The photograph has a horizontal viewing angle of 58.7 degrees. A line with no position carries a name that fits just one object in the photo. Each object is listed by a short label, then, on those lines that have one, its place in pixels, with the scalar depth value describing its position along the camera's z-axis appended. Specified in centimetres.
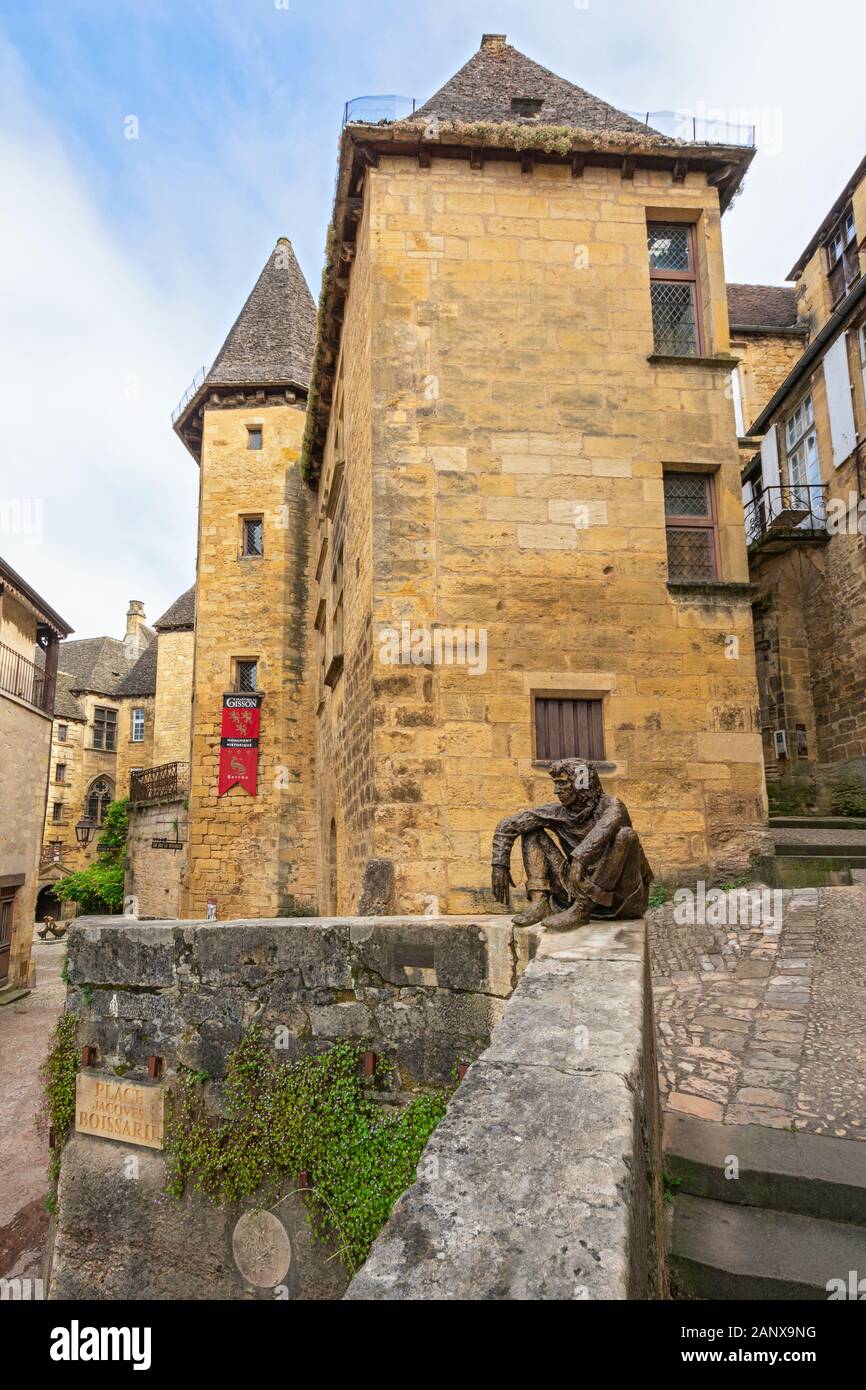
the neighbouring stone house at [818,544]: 1282
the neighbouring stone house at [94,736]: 3741
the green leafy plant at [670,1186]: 319
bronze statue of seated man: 406
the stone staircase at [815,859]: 756
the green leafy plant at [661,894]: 756
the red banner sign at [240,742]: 1641
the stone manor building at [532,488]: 776
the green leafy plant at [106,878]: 2866
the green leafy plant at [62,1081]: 482
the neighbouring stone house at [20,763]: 1568
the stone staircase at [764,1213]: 270
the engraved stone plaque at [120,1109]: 443
